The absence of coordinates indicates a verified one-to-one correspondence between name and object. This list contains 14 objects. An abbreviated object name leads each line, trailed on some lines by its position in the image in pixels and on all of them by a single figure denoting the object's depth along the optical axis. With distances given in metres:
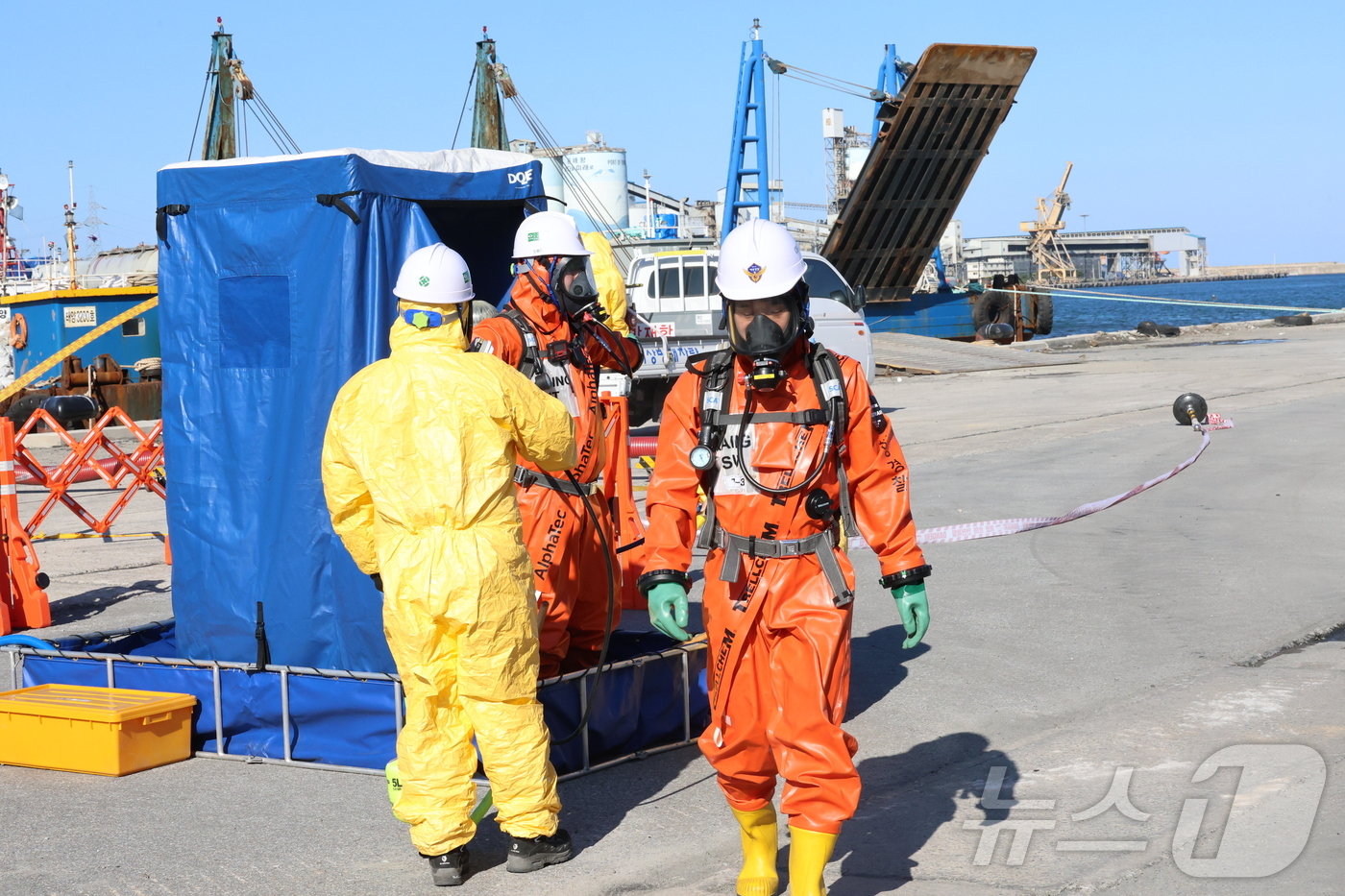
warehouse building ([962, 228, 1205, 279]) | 169.50
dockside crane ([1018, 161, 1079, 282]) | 137.88
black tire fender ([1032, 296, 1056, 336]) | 38.97
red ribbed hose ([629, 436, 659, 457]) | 13.16
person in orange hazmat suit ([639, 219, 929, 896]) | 3.89
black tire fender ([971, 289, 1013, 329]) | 38.12
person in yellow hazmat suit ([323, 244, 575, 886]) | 4.21
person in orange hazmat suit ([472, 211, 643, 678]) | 5.65
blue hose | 6.35
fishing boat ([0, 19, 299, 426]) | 21.45
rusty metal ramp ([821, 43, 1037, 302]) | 24.05
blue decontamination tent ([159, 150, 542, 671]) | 5.60
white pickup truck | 16.94
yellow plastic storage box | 5.36
